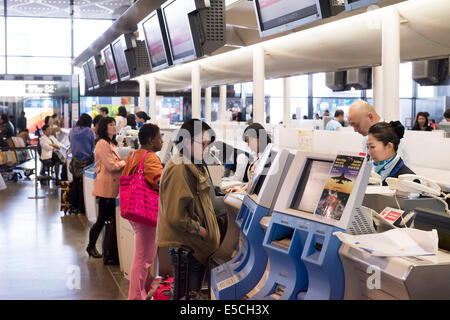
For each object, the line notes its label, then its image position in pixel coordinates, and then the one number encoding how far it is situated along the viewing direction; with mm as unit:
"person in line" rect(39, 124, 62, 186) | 12992
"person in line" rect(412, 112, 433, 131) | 11188
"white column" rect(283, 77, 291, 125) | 12742
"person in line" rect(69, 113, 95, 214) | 8836
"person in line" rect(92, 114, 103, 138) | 9361
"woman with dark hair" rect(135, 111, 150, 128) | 10164
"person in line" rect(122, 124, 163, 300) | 4559
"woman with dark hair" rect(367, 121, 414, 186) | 3385
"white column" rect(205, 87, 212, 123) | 15934
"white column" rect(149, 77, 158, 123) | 14071
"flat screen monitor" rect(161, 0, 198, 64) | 6262
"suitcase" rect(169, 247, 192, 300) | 3547
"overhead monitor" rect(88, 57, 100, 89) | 14873
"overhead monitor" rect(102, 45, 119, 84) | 11656
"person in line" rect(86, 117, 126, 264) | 6133
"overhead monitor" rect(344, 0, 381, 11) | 3555
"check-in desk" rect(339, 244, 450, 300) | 1933
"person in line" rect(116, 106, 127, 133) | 10945
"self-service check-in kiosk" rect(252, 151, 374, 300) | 2277
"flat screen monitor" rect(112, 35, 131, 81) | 10461
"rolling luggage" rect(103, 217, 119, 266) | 6355
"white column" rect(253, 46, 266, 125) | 7668
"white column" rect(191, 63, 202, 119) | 10234
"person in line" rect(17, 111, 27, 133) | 19606
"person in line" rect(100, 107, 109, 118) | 11402
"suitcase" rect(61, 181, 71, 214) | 9570
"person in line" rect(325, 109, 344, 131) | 9752
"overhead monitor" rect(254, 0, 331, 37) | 4031
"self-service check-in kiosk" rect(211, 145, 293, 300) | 2928
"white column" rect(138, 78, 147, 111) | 14938
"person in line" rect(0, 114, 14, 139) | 15312
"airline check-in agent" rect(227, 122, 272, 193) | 5207
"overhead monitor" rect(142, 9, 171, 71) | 7254
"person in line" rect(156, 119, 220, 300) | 3375
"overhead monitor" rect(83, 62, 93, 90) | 16281
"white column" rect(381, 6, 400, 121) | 4906
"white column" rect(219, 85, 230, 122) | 16130
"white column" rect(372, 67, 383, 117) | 10156
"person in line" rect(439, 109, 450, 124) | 11188
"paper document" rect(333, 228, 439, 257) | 2057
